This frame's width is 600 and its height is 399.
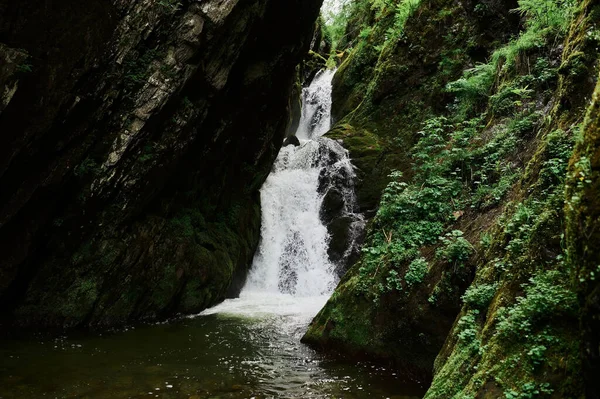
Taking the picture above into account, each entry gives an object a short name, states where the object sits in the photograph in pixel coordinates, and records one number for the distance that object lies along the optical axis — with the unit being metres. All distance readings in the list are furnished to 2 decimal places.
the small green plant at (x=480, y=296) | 5.24
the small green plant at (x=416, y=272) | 7.57
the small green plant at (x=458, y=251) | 7.01
